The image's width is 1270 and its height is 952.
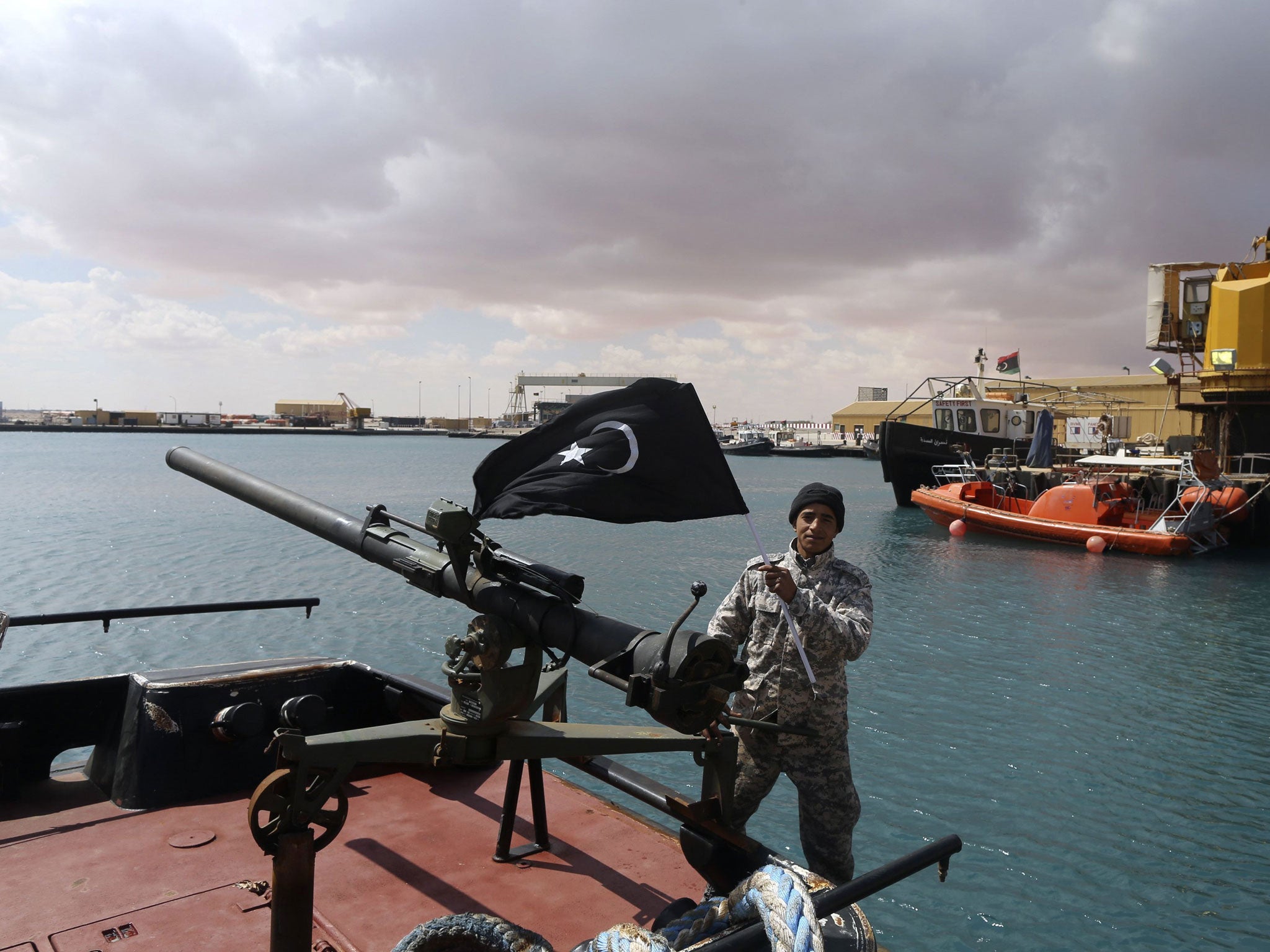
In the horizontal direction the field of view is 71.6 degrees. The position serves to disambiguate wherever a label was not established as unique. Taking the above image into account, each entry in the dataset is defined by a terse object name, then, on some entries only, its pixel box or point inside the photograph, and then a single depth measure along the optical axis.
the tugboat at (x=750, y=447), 100.50
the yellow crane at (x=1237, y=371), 28.31
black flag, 2.95
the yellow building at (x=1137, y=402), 63.50
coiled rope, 1.91
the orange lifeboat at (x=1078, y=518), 23.80
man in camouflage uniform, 3.56
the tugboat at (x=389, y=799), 2.42
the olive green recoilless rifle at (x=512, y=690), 2.41
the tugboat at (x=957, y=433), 36.22
